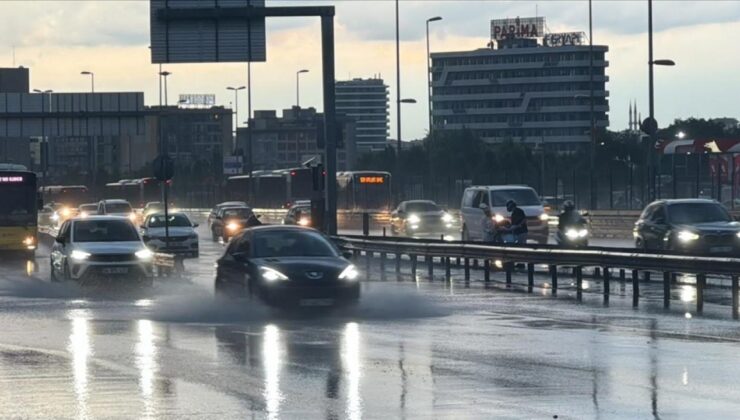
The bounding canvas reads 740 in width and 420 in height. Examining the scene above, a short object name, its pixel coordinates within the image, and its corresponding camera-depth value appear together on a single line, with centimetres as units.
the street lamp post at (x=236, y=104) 13439
